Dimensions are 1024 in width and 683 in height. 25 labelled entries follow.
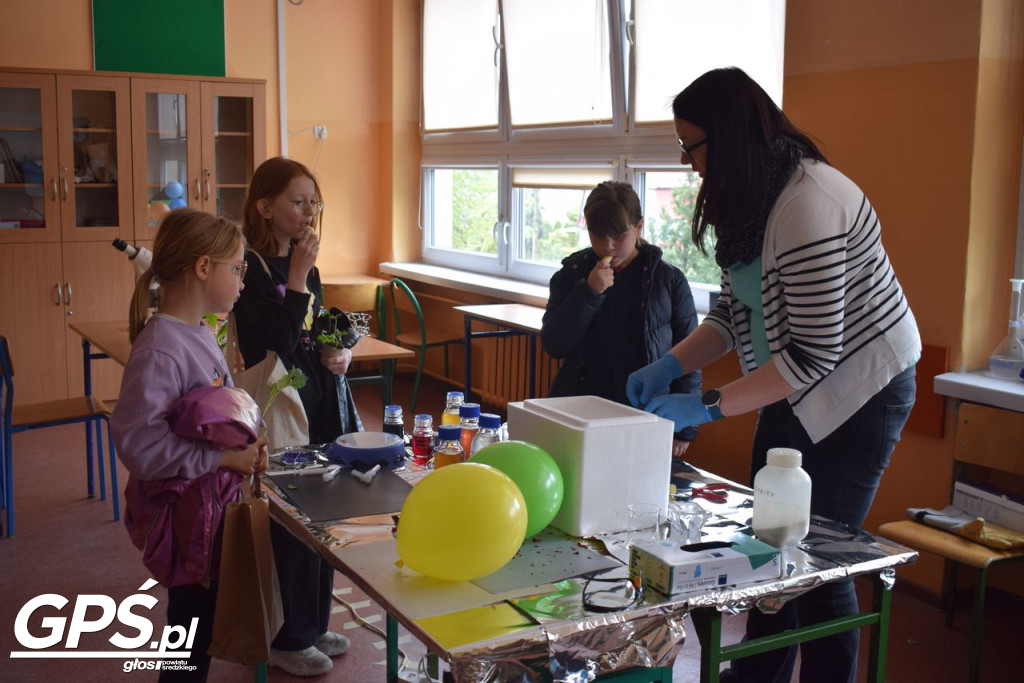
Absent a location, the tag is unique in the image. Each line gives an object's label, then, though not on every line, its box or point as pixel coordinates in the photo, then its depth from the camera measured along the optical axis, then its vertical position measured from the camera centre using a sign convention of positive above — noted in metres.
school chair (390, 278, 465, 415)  5.45 -0.74
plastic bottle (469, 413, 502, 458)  1.89 -0.44
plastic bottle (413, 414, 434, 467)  2.01 -0.48
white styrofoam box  1.57 -0.41
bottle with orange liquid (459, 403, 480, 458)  1.95 -0.43
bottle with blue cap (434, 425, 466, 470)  1.86 -0.46
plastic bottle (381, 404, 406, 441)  2.09 -0.46
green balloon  1.51 -0.41
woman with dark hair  1.66 -0.16
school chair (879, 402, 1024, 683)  2.41 -0.75
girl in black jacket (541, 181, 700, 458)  2.70 -0.27
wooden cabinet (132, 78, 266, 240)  5.41 +0.38
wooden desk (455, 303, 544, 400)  4.29 -0.49
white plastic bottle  1.51 -0.45
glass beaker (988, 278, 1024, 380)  2.86 -0.40
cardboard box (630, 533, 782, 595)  1.36 -0.50
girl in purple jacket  1.70 -0.36
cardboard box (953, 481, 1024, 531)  2.60 -0.79
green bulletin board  5.53 +1.00
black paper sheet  1.68 -0.52
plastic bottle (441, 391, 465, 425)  2.02 -0.42
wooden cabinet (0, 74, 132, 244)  5.13 +0.27
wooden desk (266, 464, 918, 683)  1.23 -0.54
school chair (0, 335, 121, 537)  3.49 -0.79
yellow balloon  1.35 -0.44
